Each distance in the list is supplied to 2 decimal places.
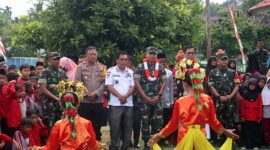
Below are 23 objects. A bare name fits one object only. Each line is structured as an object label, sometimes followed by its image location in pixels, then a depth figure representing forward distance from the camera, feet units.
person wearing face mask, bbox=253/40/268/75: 39.96
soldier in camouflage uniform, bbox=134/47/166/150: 31.01
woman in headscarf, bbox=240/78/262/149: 33.81
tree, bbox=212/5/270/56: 101.33
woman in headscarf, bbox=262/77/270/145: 33.99
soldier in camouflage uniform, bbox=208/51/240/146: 33.16
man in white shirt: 31.07
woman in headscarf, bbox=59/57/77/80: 34.81
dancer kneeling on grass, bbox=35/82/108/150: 21.04
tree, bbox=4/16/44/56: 51.47
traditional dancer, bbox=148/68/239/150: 21.18
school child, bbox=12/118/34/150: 27.75
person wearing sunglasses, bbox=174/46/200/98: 31.40
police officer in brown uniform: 31.07
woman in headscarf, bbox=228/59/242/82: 36.22
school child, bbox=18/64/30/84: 32.50
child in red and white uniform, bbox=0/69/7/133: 26.86
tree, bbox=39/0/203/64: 45.03
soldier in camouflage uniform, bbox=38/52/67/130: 30.12
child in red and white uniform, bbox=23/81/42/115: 29.96
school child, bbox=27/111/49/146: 29.66
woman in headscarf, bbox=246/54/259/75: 40.27
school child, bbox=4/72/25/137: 27.02
